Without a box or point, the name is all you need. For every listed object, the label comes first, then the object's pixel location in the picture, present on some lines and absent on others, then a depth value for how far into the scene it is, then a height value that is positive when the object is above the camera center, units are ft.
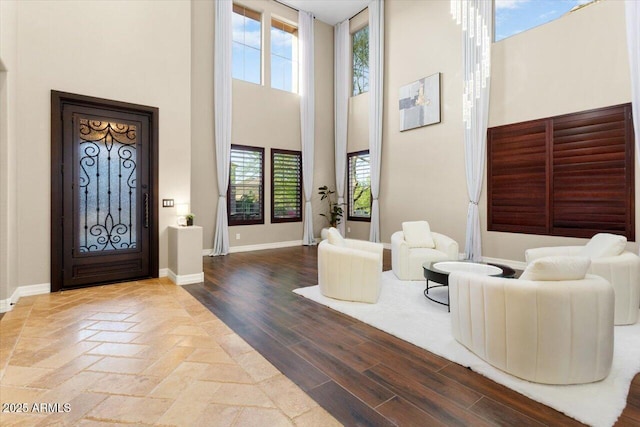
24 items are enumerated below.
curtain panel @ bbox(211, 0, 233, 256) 22.40 +7.06
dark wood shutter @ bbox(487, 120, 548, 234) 16.93 +1.76
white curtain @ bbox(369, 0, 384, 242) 24.99 +8.82
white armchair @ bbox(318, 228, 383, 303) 11.66 -2.45
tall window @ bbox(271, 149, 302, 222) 26.06 +1.87
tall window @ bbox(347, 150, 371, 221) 27.32 +1.92
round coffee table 10.98 -2.25
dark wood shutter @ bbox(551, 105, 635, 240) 14.21 +1.72
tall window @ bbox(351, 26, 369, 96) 27.45 +13.03
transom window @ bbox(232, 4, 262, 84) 24.35 +12.76
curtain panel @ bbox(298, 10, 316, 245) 26.81 +8.43
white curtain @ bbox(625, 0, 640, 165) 13.25 +6.59
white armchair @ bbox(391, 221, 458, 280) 14.92 -2.02
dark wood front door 13.64 +0.70
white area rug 5.88 -3.58
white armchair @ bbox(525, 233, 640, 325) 9.70 -2.00
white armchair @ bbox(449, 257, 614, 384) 6.39 -2.35
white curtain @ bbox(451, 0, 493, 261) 18.78 +6.99
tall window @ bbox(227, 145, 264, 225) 23.98 +1.67
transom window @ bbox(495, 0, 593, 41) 16.21 +10.58
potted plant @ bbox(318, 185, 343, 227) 28.09 +0.00
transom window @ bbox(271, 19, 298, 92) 26.22 +12.77
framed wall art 21.45 +7.48
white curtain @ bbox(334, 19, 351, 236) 28.35 +9.81
